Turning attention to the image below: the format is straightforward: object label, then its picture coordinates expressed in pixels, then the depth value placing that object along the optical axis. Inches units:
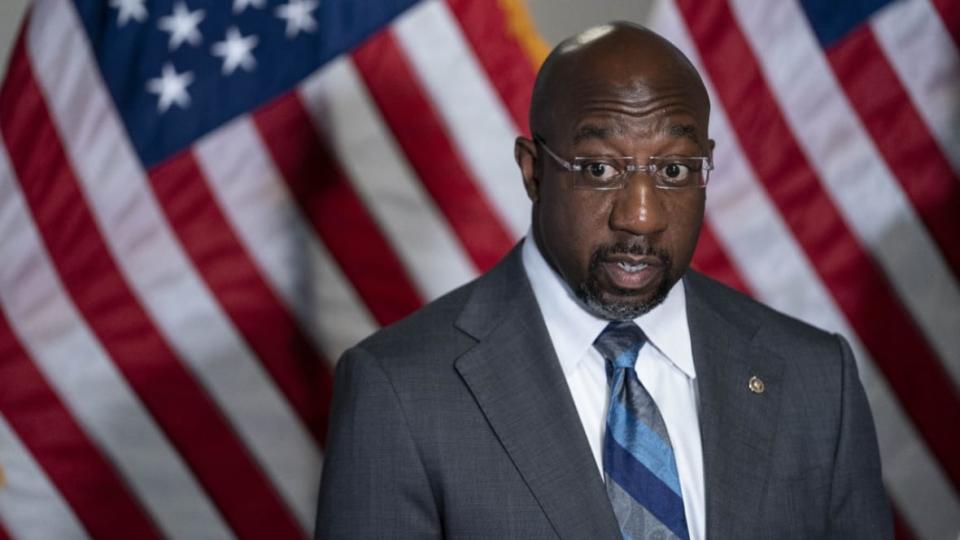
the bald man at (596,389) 137.2
